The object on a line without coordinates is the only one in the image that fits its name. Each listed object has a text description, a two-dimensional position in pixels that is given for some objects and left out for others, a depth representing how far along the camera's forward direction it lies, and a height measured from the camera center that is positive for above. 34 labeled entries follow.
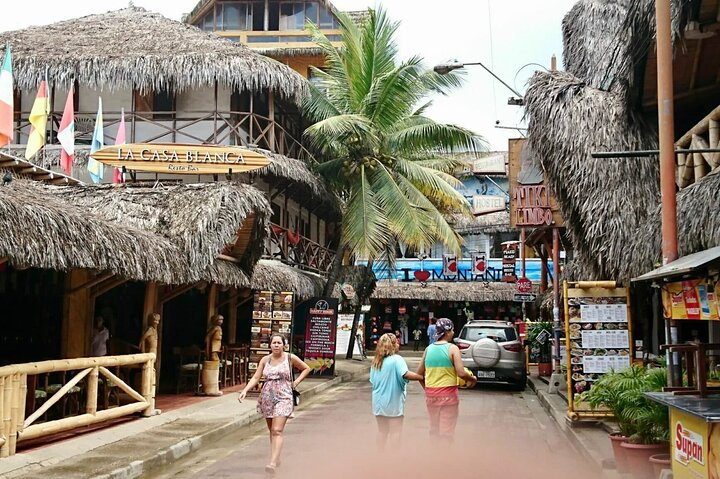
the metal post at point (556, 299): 17.17 +0.41
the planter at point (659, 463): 6.79 -1.33
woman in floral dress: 8.30 -0.87
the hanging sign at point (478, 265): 35.44 +2.41
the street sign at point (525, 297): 23.91 +0.61
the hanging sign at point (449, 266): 35.88 +2.39
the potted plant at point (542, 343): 20.12 -0.75
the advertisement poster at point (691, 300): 6.19 +0.15
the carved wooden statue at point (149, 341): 13.06 -0.48
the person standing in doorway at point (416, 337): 35.72 -1.07
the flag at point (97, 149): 18.00 +3.96
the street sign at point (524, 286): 24.23 +0.98
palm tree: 21.28 +5.25
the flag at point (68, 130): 16.52 +4.06
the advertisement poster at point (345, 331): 29.05 -0.67
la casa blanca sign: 16.25 +3.44
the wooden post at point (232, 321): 19.70 -0.18
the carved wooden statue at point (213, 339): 15.85 -0.53
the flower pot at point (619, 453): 7.54 -1.39
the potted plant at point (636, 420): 7.31 -1.02
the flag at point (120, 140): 18.80 +4.35
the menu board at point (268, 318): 16.78 -0.08
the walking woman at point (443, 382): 7.73 -0.69
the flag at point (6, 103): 10.48 +3.01
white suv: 17.86 -0.88
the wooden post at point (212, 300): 16.34 +0.31
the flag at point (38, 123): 14.91 +3.79
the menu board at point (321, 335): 20.39 -0.55
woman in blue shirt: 7.88 -0.77
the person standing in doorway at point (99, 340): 13.18 -0.47
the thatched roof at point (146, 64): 19.62 +6.63
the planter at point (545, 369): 20.92 -1.48
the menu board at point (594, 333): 10.96 -0.24
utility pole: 7.89 +2.04
